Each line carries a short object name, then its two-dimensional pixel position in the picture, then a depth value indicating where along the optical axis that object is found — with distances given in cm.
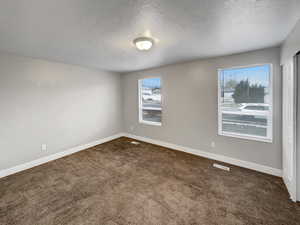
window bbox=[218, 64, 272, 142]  260
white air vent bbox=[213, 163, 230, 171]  278
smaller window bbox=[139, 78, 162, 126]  430
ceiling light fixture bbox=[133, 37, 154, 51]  199
